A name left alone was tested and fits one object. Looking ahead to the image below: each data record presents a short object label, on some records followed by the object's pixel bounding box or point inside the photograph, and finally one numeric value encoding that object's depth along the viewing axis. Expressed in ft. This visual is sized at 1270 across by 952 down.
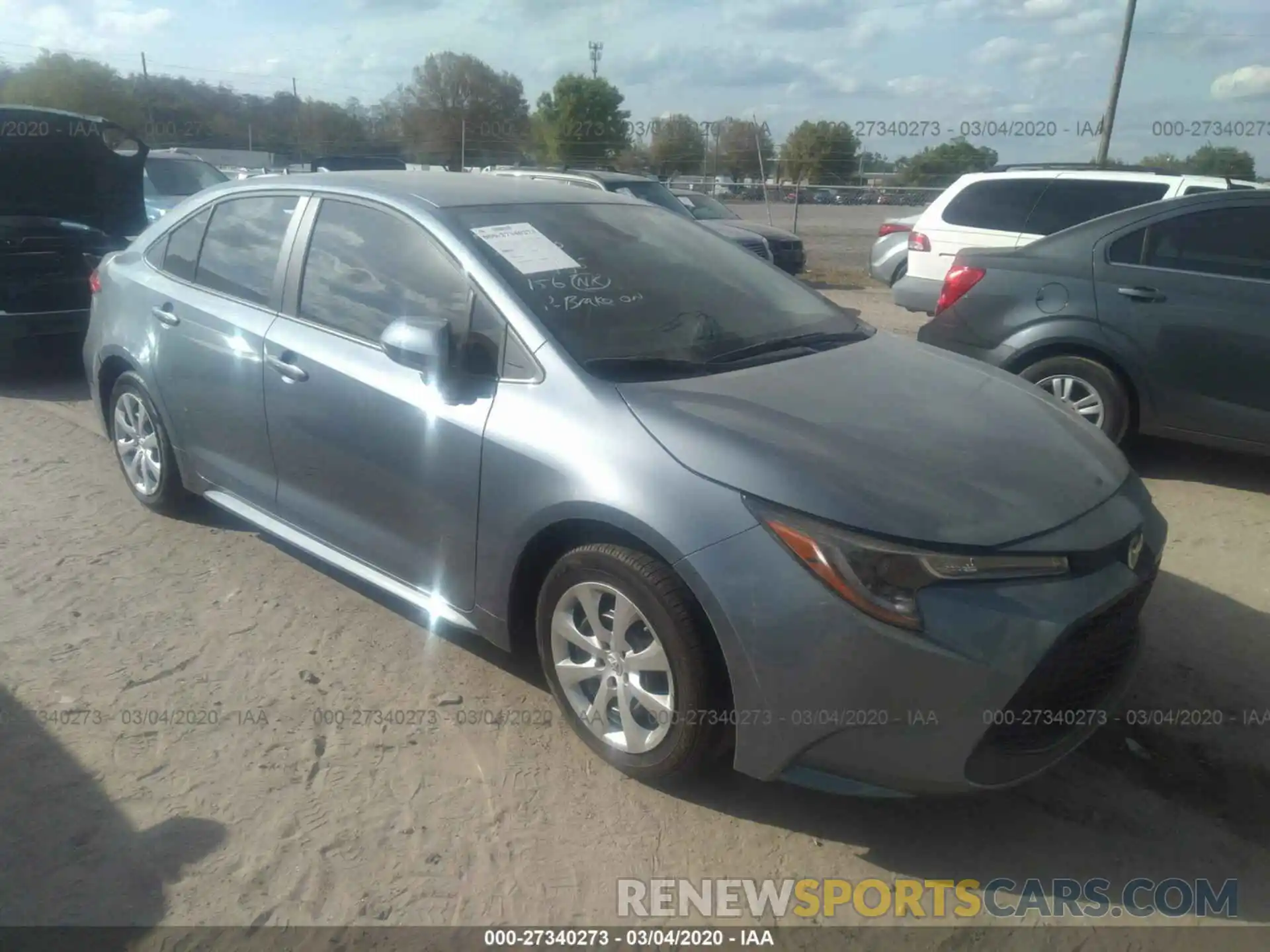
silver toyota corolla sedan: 8.07
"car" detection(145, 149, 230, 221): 37.45
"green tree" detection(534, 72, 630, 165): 134.82
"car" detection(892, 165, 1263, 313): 28.27
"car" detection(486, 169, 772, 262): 41.57
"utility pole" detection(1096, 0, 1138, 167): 70.69
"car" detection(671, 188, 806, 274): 47.44
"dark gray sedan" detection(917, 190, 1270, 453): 17.28
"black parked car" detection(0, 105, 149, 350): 23.90
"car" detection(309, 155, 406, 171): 54.24
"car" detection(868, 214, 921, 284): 42.24
